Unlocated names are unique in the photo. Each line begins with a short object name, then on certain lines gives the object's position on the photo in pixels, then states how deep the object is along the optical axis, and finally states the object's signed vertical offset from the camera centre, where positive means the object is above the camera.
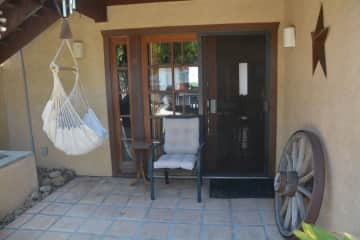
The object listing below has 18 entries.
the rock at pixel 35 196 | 3.54 -1.27
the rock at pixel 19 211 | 3.22 -1.31
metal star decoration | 2.27 +0.29
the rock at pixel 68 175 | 4.16 -1.22
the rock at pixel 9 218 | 3.05 -1.32
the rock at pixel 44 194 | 3.63 -1.28
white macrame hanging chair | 3.04 -0.41
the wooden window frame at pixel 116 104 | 4.00 -0.26
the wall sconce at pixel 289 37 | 3.19 +0.45
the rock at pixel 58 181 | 3.95 -1.23
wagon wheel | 2.10 -0.79
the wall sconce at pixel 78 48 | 3.93 +0.48
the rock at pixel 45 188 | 3.75 -1.25
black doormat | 3.53 -1.28
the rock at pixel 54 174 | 4.11 -1.18
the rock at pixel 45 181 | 3.96 -1.23
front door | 3.94 -0.30
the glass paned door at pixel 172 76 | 3.91 +0.10
